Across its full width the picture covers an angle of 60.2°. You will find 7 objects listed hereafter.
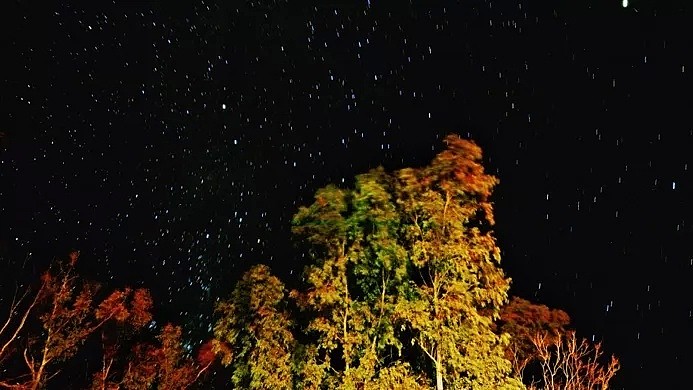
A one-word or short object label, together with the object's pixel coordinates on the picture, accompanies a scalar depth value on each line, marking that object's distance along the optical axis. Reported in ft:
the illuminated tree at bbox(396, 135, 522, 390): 34.58
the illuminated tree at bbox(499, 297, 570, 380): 55.62
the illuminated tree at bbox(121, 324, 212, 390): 75.05
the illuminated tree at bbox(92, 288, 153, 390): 69.84
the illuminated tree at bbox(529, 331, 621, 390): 44.98
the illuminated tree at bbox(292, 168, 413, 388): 38.09
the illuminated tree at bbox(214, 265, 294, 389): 44.09
